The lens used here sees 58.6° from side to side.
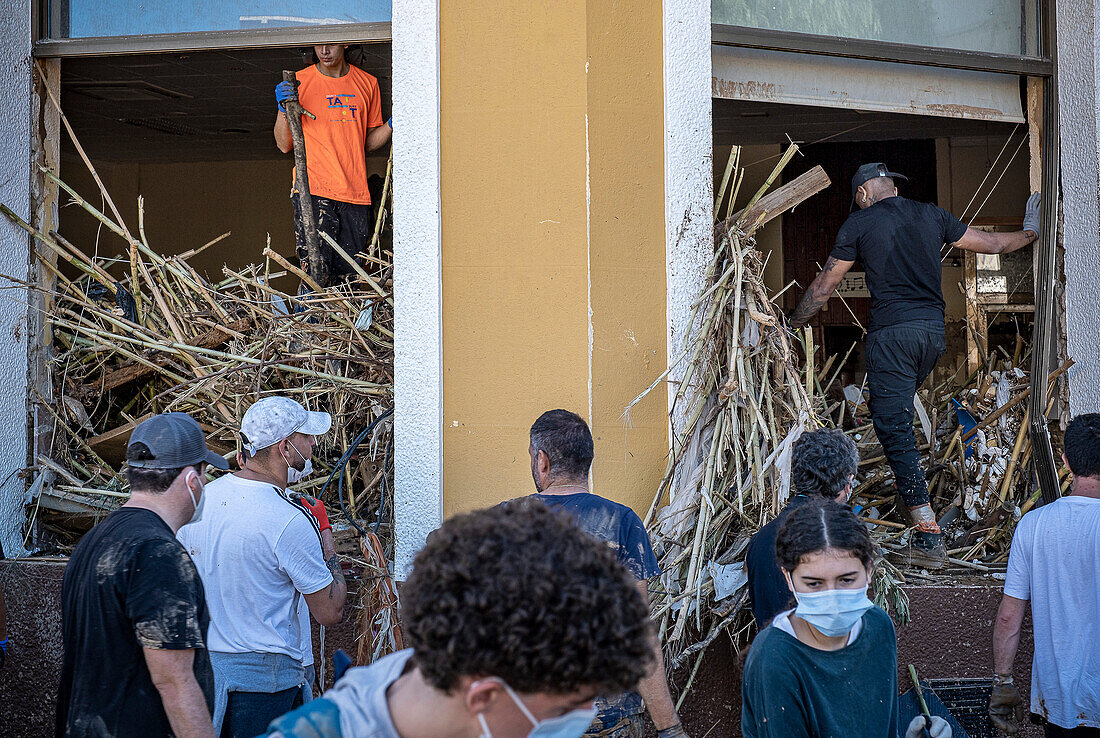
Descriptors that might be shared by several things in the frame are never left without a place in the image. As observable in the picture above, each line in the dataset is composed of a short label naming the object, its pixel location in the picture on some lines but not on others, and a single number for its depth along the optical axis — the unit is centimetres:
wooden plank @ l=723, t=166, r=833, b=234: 457
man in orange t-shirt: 516
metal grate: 417
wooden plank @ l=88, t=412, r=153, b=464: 493
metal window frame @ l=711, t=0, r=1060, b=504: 496
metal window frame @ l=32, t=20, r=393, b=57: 470
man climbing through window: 478
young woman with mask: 242
